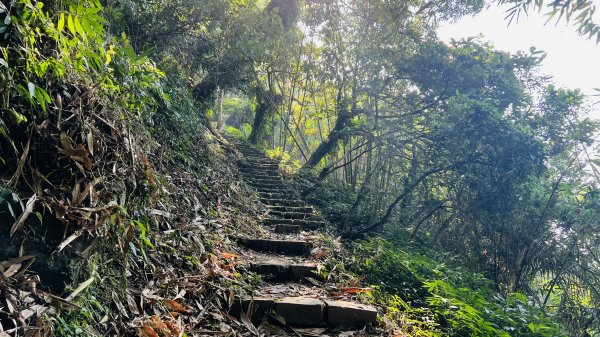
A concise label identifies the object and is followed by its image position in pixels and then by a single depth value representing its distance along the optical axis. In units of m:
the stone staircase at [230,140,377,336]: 2.60
